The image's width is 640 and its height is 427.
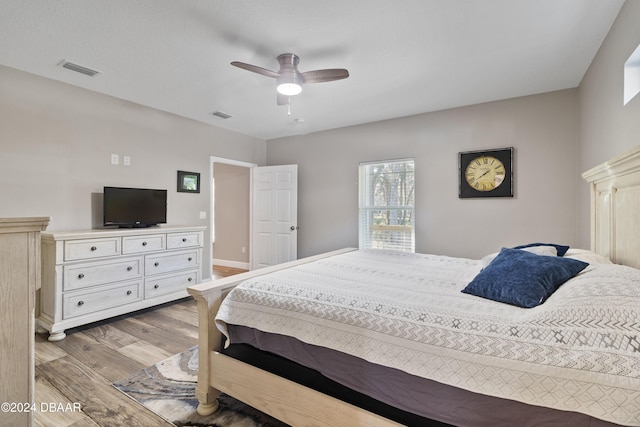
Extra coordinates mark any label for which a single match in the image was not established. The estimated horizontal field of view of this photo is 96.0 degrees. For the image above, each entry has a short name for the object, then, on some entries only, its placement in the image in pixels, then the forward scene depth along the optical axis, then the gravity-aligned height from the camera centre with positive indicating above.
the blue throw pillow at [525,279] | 1.30 -0.31
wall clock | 3.54 +0.53
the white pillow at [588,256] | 1.62 -0.25
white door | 4.95 -0.02
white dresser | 2.71 -0.63
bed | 0.91 -0.50
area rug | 1.69 -1.21
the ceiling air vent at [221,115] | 4.08 +1.43
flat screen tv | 3.30 +0.08
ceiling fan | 2.38 +1.17
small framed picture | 4.22 +0.48
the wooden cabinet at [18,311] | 0.92 -0.32
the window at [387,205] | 4.21 +0.14
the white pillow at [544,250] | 1.86 -0.23
